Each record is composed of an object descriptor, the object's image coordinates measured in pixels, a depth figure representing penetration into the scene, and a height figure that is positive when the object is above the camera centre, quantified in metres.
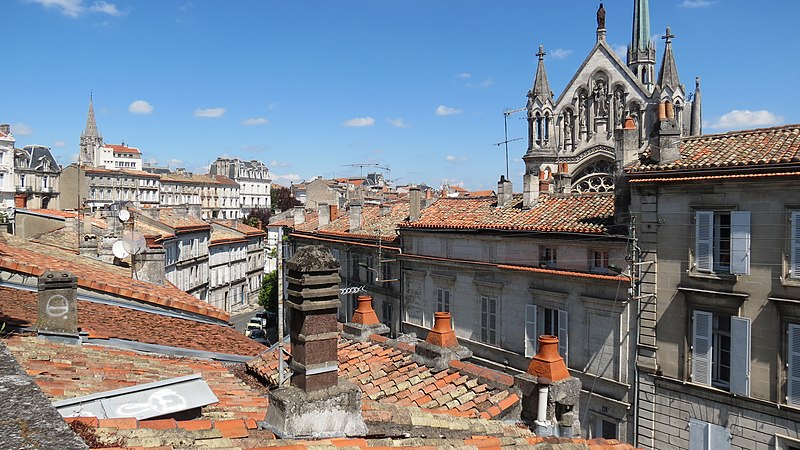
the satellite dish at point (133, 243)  19.05 -0.72
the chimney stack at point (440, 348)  10.99 -2.41
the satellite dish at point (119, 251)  20.22 -1.04
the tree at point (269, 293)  49.29 -6.07
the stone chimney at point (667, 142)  18.00 +2.49
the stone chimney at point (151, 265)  20.78 -1.58
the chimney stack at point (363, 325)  13.25 -2.36
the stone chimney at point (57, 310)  9.69 -1.47
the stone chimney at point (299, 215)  44.01 +0.50
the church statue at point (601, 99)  44.78 +9.41
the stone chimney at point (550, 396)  8.34 -2.48
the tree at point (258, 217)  91.31 +0.77
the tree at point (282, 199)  115.62 +4.56
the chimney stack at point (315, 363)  6.07 -1.53
